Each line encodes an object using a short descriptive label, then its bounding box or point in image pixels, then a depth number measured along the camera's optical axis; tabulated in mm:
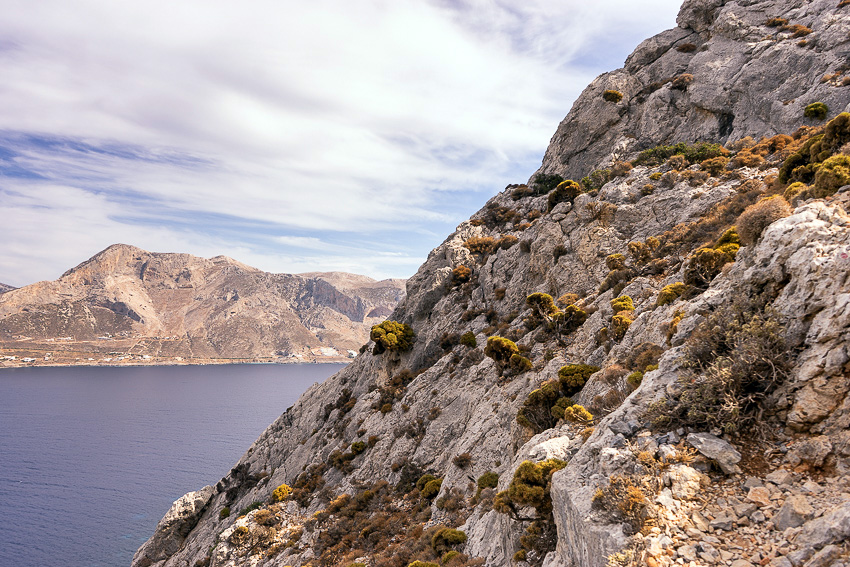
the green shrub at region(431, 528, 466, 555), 21141
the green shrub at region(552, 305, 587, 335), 31281
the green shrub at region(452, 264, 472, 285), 51938
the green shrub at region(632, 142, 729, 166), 39375
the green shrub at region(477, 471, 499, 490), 23284
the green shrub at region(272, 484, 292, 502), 43188
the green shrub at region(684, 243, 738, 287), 18922
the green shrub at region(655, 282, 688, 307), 20922
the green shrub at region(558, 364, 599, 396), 23125
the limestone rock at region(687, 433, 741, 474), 9852
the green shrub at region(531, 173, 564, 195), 59219
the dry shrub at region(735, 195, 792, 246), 14359
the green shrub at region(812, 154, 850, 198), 13668
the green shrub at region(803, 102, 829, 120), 35562
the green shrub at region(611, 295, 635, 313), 26109
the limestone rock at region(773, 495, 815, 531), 8047
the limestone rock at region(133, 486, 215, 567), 52562
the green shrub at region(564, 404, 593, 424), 18609
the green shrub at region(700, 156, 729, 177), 35750
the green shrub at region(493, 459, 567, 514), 15227
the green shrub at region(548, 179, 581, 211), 44281
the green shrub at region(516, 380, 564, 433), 23078
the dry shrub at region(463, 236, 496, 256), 54375
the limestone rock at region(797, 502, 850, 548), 7043
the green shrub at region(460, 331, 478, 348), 42594
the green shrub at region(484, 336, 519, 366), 32062
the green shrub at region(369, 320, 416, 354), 50531
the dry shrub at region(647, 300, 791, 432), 10484
